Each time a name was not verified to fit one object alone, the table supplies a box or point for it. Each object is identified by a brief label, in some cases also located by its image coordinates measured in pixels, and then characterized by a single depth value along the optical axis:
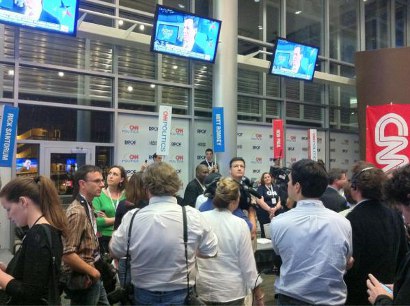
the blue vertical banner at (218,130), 7.64
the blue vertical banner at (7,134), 5.34
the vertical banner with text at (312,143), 9.02
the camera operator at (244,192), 3.55
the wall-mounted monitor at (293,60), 8.59
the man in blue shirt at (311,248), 1.94
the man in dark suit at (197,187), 5.82
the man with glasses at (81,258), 2.39
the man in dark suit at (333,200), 3.70
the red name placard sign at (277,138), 8.54
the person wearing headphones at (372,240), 2.24
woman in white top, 2.46
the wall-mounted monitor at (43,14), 5.52
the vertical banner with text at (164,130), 6.31
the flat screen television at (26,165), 6.64
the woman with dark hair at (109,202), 3.95
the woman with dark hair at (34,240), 1.75
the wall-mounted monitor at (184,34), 6.76
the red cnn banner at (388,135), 6.40
